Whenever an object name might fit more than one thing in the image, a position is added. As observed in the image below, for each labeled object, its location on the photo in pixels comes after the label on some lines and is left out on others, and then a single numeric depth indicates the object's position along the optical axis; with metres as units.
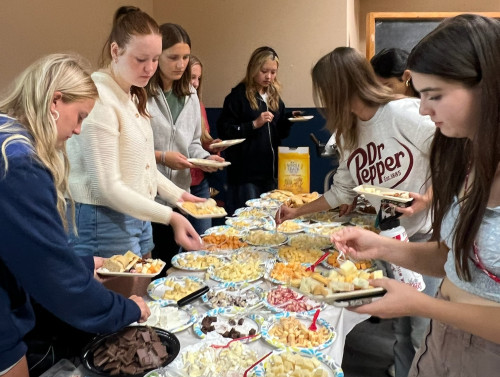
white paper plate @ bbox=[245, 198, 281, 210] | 3.24
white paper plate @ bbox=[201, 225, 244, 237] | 2.65
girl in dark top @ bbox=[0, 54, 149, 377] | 1.08
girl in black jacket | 4.14
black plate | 1.30
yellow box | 3.31
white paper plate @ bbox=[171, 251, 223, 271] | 2.12
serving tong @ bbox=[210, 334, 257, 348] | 1.44
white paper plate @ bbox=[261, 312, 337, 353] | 1.43
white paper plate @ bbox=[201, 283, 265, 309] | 1.73
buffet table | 1.44
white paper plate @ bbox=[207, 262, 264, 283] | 1.93
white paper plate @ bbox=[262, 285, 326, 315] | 1.69
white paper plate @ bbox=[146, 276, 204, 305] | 1.82
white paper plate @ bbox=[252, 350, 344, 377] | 1.29
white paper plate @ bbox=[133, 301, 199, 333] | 1.55
